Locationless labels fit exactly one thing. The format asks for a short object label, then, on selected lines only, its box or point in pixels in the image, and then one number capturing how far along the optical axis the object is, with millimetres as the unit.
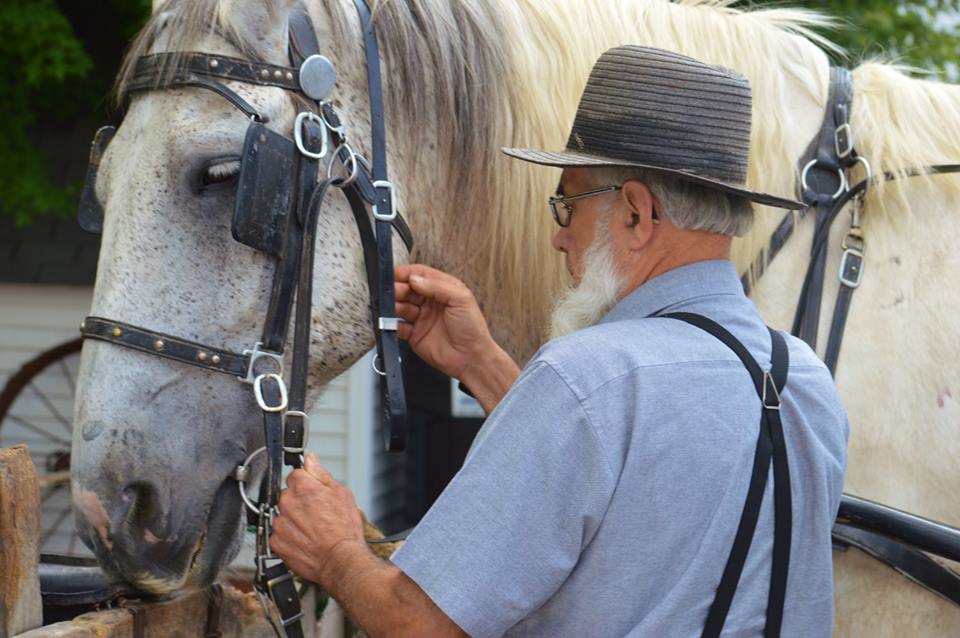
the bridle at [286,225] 3648
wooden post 3469
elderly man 3348
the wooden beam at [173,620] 3509
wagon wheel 7750
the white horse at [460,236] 3643
